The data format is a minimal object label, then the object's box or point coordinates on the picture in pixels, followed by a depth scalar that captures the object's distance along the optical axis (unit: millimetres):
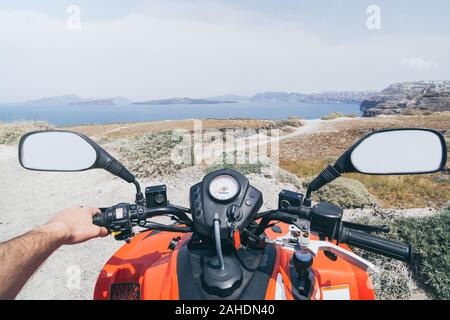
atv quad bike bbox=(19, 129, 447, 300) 1310
